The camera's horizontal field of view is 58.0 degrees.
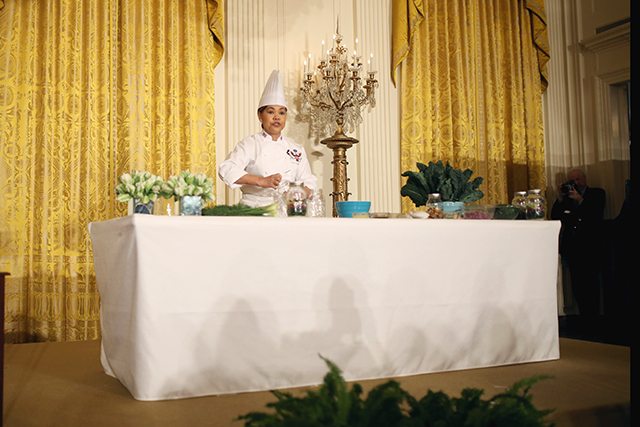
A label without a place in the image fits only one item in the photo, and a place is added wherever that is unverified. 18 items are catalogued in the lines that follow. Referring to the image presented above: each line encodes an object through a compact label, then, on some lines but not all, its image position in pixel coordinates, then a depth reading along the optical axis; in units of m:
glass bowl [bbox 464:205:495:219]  2.47
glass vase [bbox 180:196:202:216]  2.07
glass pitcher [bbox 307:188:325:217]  2.25
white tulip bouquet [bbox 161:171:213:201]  2.09
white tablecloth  1.85
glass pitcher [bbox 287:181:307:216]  2.13
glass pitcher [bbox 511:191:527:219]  2.53
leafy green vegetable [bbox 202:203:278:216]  2.05
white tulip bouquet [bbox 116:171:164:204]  2.10
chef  3.39
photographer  4.79
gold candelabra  4.19
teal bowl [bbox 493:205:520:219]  2.50
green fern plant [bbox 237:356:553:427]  0.83
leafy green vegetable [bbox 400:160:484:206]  2.51
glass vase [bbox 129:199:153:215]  2.08
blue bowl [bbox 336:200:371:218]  2.37
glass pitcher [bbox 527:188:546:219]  2.52
